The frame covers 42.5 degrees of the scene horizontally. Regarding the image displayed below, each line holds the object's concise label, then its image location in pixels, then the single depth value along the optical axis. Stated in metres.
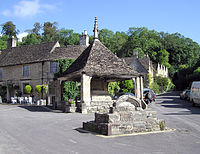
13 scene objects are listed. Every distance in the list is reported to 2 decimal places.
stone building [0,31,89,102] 31.38
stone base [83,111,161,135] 9.05
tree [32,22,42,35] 81.95
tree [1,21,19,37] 75.12
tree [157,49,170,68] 80.69
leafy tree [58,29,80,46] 69.31
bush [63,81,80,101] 26.08
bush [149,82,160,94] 55.27
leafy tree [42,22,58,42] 73.36
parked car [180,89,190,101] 32.67
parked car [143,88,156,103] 26.72
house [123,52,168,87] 56.62
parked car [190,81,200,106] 23.35
